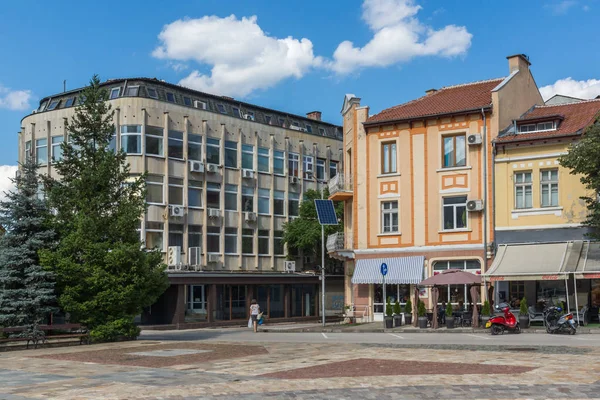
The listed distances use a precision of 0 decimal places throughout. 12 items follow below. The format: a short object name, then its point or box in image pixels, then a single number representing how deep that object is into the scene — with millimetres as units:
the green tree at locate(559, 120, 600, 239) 30562
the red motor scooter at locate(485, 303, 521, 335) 29406
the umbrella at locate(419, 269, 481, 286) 32938
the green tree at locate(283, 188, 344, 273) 53656
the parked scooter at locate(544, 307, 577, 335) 28281
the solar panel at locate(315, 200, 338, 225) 41062
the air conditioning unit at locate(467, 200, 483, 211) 37750
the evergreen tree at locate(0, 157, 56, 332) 27078
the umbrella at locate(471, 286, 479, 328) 32625
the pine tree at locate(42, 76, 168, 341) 28203
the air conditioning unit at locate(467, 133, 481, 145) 38047
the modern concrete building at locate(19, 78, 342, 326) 47469
